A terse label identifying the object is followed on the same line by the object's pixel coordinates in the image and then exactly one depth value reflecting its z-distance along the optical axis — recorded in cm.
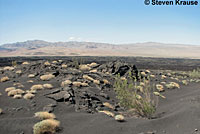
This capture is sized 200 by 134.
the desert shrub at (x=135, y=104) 910
